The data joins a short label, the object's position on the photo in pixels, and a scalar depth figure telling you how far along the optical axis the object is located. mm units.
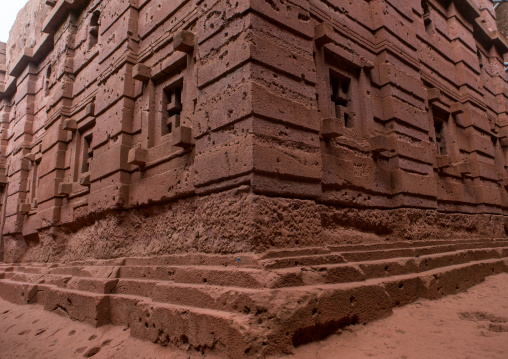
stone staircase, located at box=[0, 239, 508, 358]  2914
